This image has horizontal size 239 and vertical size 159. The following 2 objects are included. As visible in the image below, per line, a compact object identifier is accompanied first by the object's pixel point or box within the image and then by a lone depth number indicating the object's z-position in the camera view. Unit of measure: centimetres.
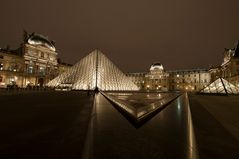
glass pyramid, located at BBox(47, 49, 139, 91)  3152
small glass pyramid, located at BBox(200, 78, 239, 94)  3092
